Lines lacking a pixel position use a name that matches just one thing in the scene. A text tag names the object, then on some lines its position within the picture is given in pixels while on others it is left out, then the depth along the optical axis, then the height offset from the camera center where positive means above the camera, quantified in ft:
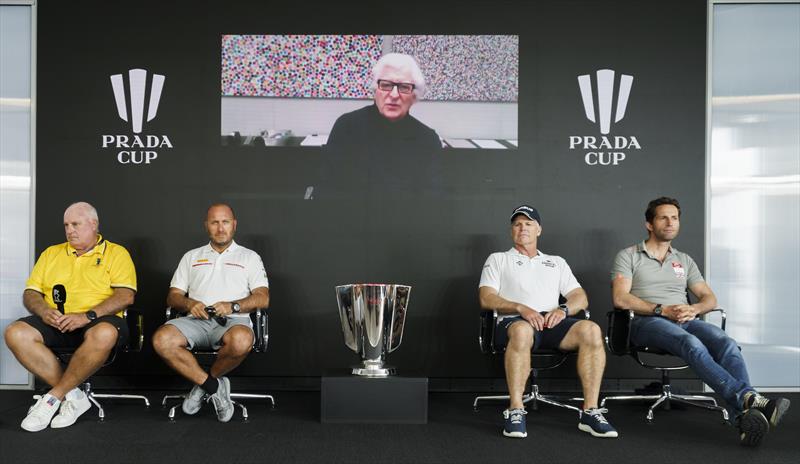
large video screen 17.15 +3.20
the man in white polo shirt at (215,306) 13.64 -1.38
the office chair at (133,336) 14.39 -1.98
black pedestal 13.39 -2.86
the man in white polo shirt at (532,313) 12.82 -1.40
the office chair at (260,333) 14.37 -1.86
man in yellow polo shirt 13.25 -1.50
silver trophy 13.93 -1.52
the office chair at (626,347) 14.32 -2.02
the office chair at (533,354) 14.17 -2.15
